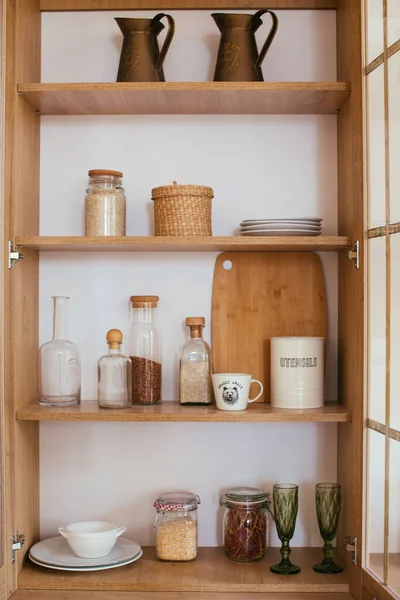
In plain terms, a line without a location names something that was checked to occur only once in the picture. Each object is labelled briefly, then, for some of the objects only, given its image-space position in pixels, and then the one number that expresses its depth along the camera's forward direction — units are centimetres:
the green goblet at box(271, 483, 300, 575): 222
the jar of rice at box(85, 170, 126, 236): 225
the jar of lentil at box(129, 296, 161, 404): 231
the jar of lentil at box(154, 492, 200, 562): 225
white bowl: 217
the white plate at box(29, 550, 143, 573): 215
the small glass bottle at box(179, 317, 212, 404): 231
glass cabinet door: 182
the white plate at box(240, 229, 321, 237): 219
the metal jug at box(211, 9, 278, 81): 226
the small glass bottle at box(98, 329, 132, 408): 226
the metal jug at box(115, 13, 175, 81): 228
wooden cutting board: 242
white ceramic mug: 221
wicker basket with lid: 221
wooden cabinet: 211
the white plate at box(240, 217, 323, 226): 219
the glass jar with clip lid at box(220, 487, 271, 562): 226
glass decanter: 231
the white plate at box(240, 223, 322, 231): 219
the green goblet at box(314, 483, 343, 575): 221
